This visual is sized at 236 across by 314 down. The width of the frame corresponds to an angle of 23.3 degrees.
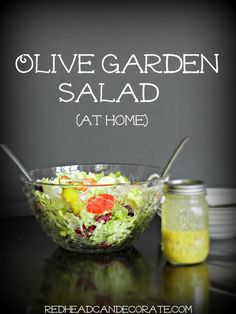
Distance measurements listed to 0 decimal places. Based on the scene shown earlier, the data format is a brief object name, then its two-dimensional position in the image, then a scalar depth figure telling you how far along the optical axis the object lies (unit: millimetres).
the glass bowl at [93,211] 1059
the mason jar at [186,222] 1003
